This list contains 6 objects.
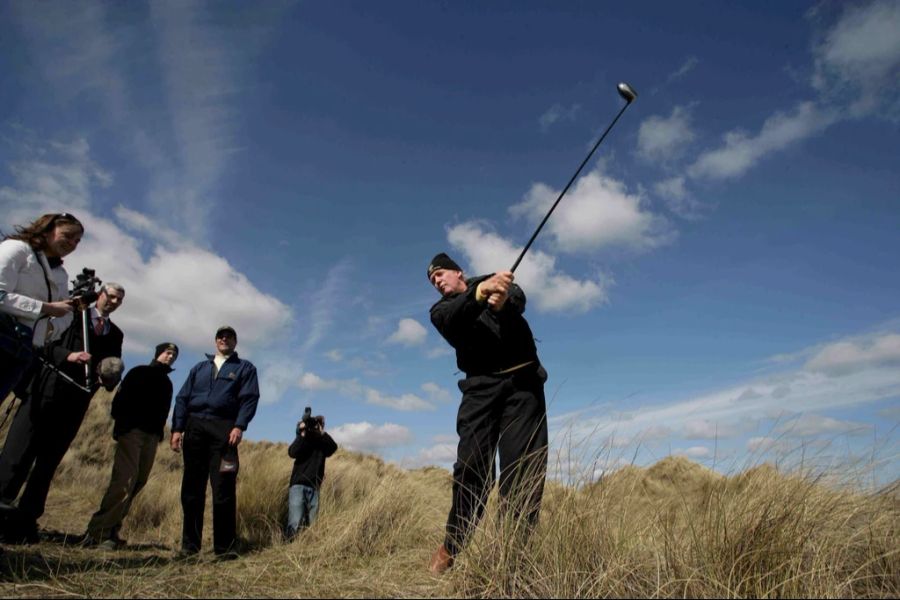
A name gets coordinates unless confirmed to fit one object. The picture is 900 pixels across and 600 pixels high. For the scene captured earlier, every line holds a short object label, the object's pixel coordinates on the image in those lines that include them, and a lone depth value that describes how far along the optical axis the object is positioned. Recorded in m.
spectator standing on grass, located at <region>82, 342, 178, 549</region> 5.00
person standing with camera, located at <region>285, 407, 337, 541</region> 6.16
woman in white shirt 2.78
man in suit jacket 3.73
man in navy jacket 4.55
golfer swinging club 2.84
